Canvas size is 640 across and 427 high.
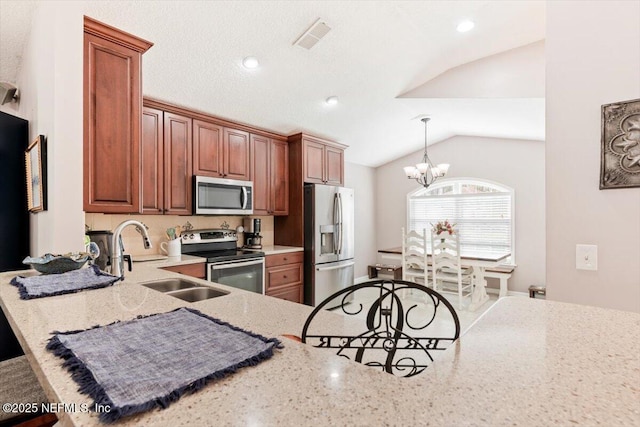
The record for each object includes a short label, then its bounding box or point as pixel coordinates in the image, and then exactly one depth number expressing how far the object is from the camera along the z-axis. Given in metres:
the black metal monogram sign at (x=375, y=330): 0.75
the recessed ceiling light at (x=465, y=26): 2.66
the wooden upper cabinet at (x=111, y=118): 1.87
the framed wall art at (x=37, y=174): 1.79
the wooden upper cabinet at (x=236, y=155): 3.54
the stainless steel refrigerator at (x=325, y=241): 3.99
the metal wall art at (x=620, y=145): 1.36
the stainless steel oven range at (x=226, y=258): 3.03
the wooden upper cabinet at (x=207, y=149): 3.26
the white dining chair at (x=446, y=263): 3.98
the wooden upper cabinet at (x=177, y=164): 3.02
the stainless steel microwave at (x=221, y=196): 3.20
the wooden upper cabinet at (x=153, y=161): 2.85
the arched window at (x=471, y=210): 5.04
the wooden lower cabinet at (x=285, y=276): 3.59
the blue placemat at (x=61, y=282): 1.20
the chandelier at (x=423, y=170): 4.24
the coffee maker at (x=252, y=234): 3.89
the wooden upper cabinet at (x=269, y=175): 3.85
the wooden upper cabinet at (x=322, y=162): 4.15
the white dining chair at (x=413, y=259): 4.24
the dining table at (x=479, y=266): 4.03
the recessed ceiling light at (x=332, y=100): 3.53
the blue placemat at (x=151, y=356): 0.50
